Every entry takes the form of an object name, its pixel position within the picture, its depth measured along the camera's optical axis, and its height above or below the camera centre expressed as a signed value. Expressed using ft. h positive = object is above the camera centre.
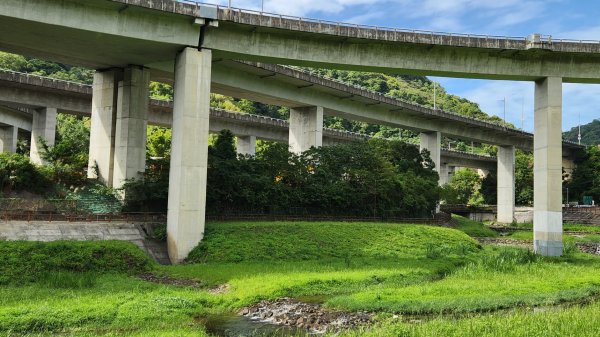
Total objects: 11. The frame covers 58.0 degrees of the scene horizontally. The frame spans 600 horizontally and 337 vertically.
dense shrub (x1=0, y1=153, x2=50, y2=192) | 104.88 +3.24
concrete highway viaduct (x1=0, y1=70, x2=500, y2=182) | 147.43 +26.85
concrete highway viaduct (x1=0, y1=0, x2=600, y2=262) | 89.92 +27.33
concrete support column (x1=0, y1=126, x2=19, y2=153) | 198.13 +19.90
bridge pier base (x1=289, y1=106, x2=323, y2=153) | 160.45 +21.46
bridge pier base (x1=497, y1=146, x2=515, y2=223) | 247.91 +10.10
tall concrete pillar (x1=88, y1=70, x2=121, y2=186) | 118.52 +15.34
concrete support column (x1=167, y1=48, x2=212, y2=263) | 91.25 +6.86
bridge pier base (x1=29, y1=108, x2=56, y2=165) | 157.38 +19.25
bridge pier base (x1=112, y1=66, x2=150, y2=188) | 114.42 +14.40
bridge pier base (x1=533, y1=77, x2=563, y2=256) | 110.93 +6.63
